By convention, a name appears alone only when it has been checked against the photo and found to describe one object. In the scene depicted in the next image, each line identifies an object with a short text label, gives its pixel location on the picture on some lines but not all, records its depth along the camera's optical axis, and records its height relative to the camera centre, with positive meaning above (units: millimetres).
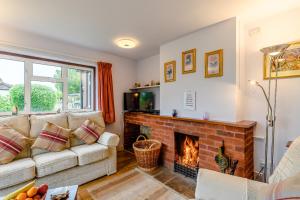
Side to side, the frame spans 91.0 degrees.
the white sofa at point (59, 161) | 1713 -822
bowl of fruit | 1112 -735
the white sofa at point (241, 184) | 1015 -626
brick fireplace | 1828 -557
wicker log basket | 2523 -996
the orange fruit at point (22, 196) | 1093 -730
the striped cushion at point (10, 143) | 1815 -572
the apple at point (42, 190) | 1198 -747
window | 2396 +249
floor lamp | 1758 -71
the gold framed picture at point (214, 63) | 2096 +522
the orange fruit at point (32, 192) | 1127 -719
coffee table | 1257 -837
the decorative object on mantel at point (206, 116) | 2230 -256
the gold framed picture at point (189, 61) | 2412 +637
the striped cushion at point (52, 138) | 2123 -584
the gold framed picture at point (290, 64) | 1766 +435
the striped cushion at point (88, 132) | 2512 -573
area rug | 1869 -1238
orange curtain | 3205 +154
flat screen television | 3404 -47
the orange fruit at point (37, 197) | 1141 -766
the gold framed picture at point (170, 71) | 2709 +535
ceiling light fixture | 2582 +1019
